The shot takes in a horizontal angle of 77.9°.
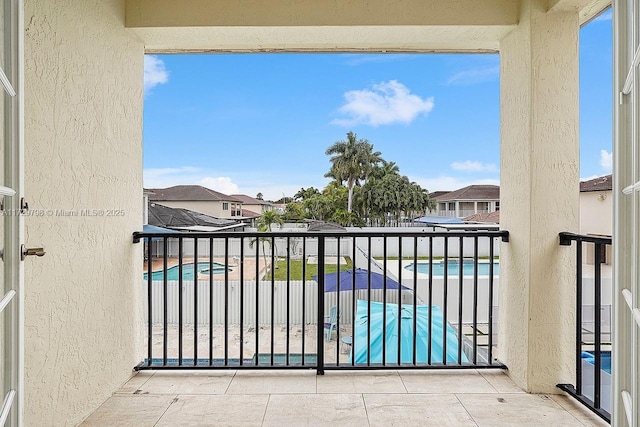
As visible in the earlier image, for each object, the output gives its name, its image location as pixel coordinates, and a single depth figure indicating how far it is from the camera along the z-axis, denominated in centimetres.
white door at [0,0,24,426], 115
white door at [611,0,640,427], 111
